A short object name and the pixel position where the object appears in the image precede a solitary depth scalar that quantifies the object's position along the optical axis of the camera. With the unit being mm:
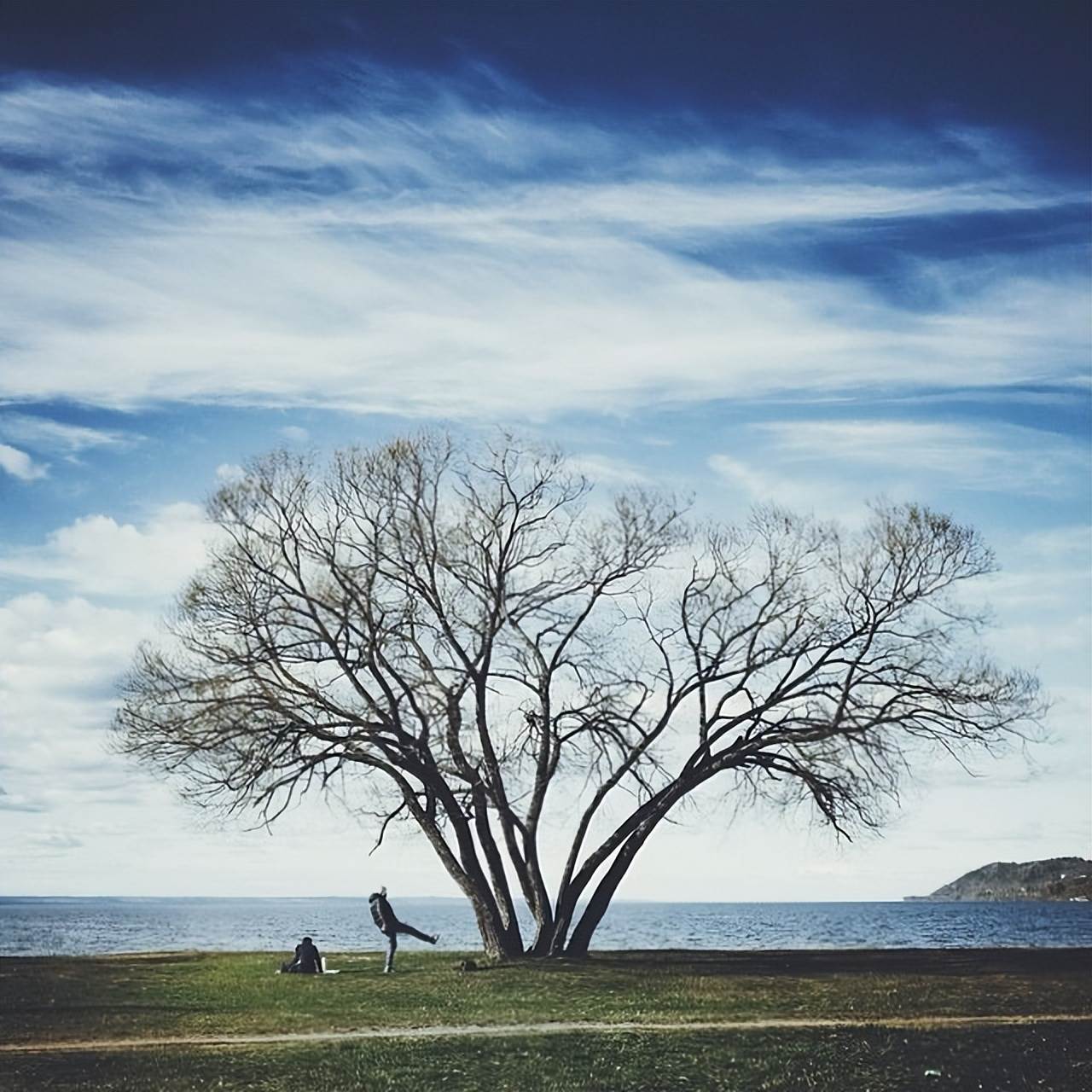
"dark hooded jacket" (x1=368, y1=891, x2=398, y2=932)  31573
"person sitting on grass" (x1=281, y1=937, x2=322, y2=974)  29797
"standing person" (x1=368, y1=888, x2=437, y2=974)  31125
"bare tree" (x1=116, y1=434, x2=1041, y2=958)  33031
